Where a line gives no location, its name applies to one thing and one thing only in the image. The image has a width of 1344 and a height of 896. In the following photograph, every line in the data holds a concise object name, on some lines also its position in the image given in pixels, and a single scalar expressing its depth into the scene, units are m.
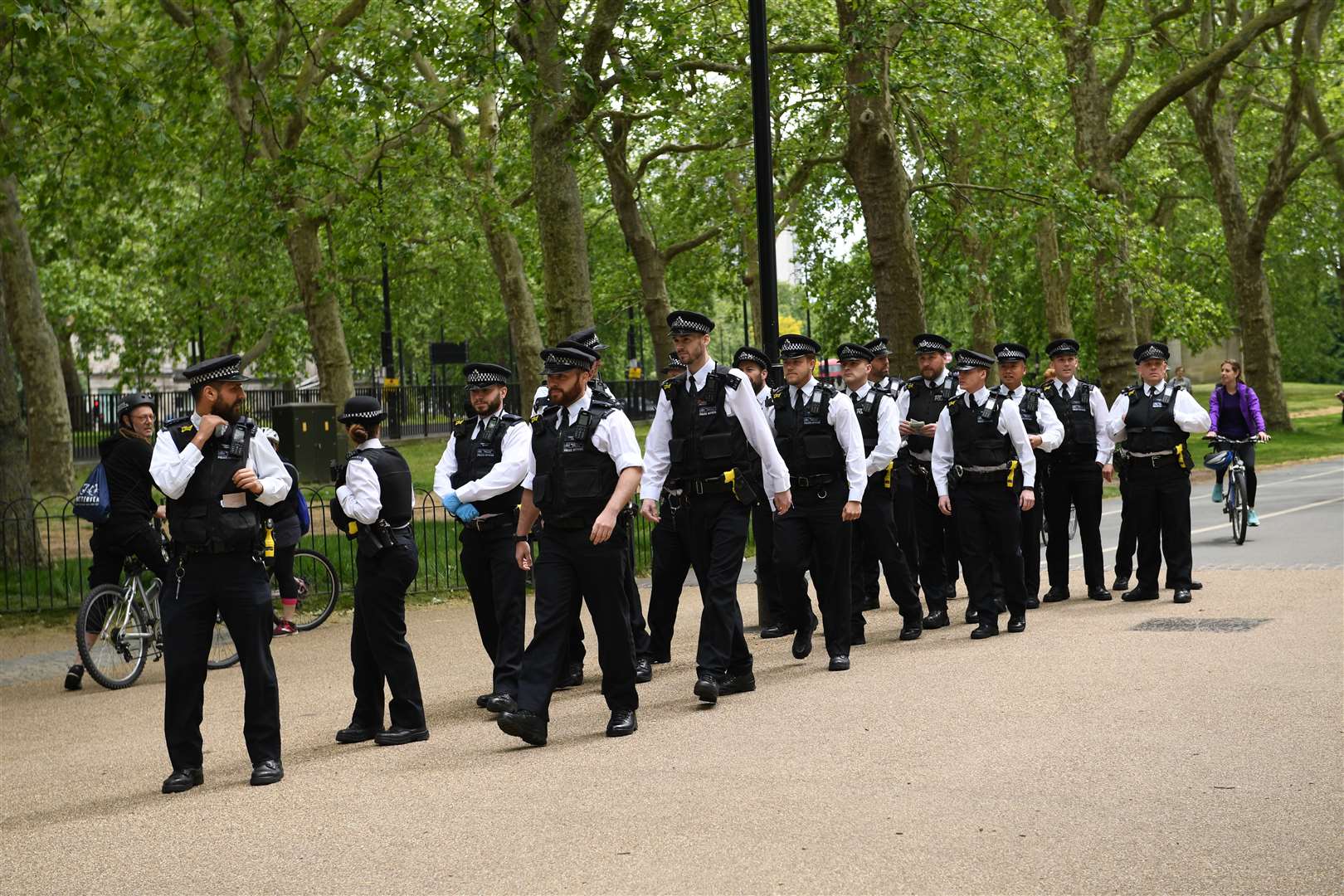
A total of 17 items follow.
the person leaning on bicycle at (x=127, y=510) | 11.01
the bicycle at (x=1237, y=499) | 17.33
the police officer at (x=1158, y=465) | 13.02
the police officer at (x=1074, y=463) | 13.48
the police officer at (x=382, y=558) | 8.27
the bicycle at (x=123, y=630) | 10.77
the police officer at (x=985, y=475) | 11.85
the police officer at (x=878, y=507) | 11.55
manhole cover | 11.14
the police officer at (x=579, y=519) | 8.17
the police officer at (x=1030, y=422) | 12.70
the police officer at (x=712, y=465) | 9.09
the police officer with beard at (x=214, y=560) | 7.46
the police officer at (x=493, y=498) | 8.91
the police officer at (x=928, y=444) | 12.84
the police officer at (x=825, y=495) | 10.27
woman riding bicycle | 18.00
